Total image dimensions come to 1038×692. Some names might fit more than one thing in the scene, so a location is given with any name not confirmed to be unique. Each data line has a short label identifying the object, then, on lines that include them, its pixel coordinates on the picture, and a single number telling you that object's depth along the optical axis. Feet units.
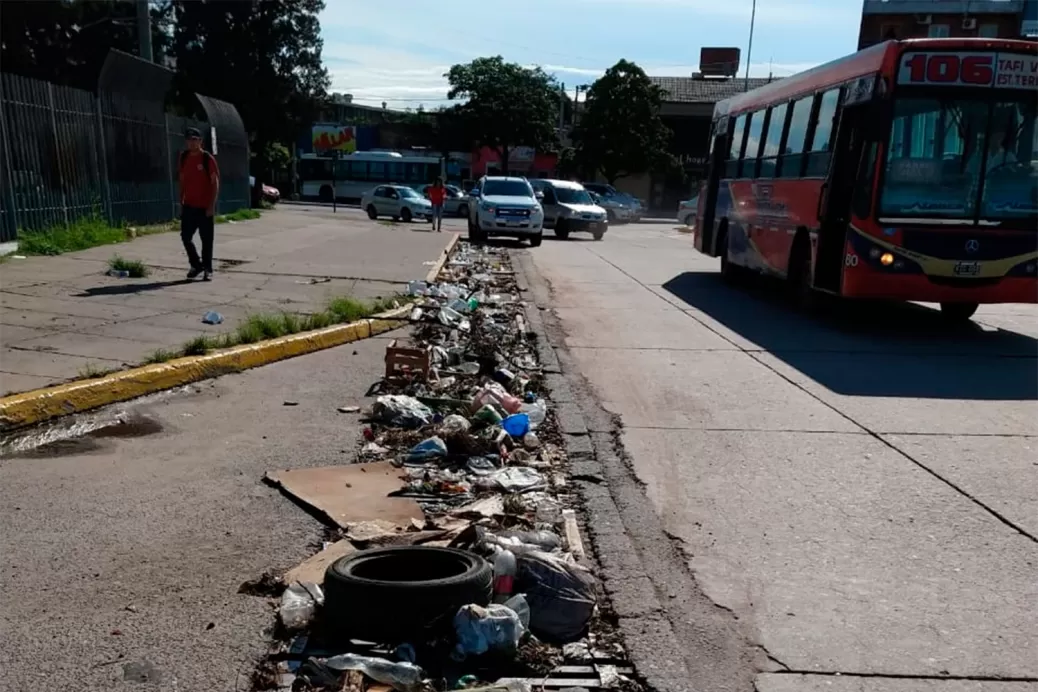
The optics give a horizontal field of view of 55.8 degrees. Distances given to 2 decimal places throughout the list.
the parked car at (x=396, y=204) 141.59
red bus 36.29
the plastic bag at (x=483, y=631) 11.10
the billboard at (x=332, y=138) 242.78
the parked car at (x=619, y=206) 168.14
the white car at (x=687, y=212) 145.28
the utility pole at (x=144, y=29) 70.49
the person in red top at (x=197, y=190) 39.83
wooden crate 25.44
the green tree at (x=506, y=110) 235.40
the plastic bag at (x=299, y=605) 11.76
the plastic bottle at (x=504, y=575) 12.44
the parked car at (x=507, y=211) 86.99
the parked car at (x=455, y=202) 172.04
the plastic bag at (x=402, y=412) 21.57
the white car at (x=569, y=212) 107.96
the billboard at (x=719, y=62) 258.37
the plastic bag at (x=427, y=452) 19.08
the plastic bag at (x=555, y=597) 12.06
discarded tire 11.31
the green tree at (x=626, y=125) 197.98
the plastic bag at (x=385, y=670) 10.37
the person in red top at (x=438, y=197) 107.76
